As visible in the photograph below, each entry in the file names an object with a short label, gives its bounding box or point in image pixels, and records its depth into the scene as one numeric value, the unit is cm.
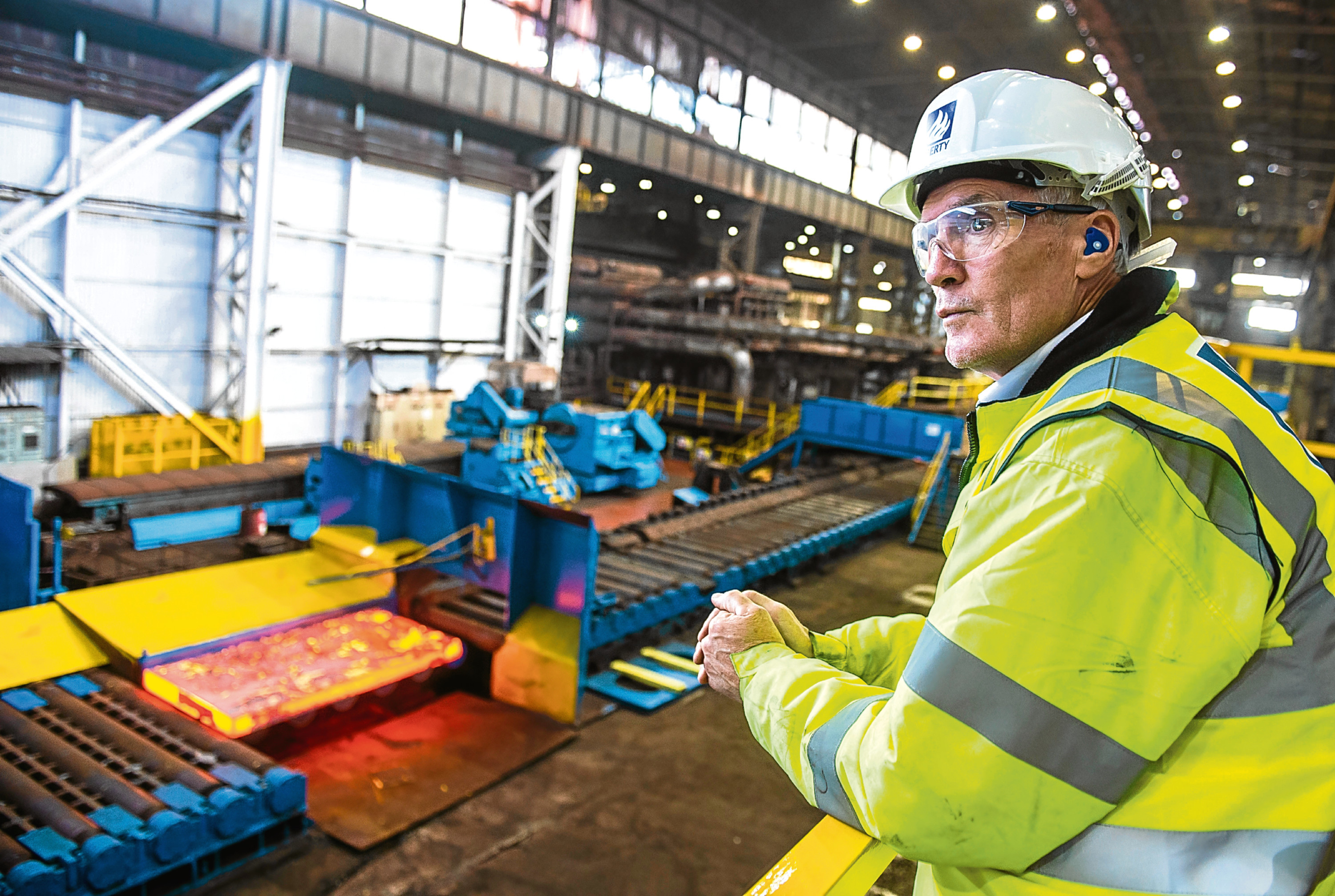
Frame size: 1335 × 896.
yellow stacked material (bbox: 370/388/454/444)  1510
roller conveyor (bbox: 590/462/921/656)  774
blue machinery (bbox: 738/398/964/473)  1504
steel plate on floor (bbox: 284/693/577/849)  503
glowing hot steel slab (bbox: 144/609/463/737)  521
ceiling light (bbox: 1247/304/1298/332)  3266
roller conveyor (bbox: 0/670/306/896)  382
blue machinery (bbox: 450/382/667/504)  1366
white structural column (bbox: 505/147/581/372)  1738
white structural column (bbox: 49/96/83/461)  1087
